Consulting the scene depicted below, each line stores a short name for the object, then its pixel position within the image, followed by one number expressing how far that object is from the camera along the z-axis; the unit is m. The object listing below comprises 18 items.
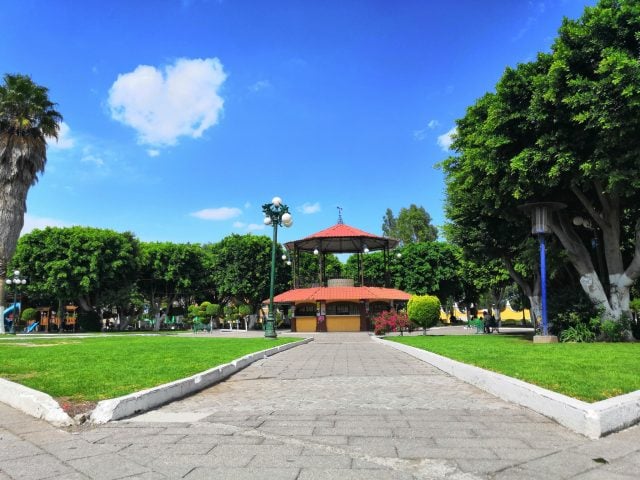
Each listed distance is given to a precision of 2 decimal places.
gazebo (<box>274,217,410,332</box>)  36.22
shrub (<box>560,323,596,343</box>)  16.84
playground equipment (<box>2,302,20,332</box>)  42.11
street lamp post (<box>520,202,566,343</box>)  16.89
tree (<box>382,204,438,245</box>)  63.75
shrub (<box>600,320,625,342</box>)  16.28
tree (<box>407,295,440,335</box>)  23.19
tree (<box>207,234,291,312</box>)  48.25
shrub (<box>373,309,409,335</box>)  25.77
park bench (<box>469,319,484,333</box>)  30.70
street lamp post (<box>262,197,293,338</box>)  20.48
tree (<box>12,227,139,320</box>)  37.38
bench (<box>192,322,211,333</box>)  38.47
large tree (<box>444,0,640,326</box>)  13.37
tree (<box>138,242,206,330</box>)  46.88
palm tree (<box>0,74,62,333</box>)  28.59
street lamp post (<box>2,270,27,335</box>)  32.20
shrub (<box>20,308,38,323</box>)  46.44
